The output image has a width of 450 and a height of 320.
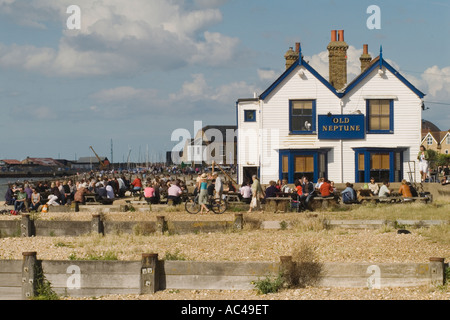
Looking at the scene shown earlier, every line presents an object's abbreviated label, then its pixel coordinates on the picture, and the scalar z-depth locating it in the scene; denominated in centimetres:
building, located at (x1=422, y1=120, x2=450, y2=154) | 11494
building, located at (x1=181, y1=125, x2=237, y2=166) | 10354
